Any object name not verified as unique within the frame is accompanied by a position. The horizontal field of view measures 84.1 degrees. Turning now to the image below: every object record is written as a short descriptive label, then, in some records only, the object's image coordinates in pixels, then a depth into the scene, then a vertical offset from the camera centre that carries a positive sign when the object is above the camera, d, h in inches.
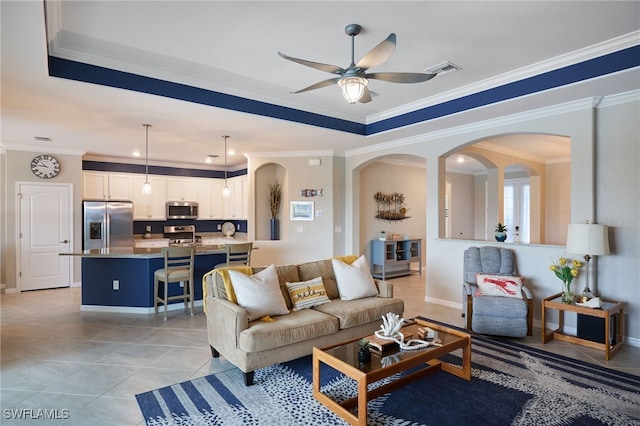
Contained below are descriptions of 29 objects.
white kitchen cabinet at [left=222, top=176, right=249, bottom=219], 329.7 +12.4
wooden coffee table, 89.1 -41.1
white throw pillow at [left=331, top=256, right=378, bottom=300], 153.3 -30.3
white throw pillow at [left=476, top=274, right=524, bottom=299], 156.6 -33.3
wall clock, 246.7 +33.1
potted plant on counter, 186.1 -11.9
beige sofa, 112.4 -39.0
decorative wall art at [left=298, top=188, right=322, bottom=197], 262.5 +14.9
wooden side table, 132.0 -44.2
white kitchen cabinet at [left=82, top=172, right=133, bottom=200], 289.6 +22.8
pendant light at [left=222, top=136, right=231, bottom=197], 227.2 +45.4
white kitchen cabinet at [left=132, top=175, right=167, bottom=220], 309.0 +11.6
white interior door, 243.6 -15.5
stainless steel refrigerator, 262.8 -8.5
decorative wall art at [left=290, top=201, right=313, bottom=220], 264.7 +1.7
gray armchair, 148.1 -43.3
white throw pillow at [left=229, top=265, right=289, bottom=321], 123.3 -29.2
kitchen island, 195.5 -38.2
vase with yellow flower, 146.1 -25.7
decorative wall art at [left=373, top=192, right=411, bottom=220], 304.2 +5.2
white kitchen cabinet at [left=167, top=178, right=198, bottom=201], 326.0 +22.1
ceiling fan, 100.0 +41.3
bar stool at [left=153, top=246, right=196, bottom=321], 183.2 -30.8
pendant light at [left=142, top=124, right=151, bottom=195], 215.9 +14.9
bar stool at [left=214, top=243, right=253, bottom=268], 200.6 -24.0
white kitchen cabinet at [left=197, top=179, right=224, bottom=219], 344.5 +14.3
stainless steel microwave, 322.7 +2.5
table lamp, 140.2 -11.5
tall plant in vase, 287.1 +6.8
